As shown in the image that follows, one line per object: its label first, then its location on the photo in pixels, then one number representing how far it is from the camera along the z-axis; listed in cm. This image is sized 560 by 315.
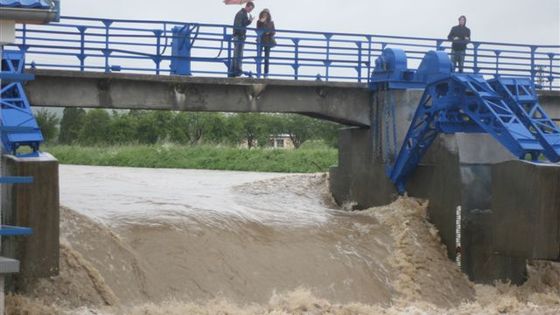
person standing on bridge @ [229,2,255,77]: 2117
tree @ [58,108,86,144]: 6556
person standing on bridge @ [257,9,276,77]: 2125
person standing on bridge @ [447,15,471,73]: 2333
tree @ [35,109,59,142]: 6881
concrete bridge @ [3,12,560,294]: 1677
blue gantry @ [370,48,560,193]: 1727
